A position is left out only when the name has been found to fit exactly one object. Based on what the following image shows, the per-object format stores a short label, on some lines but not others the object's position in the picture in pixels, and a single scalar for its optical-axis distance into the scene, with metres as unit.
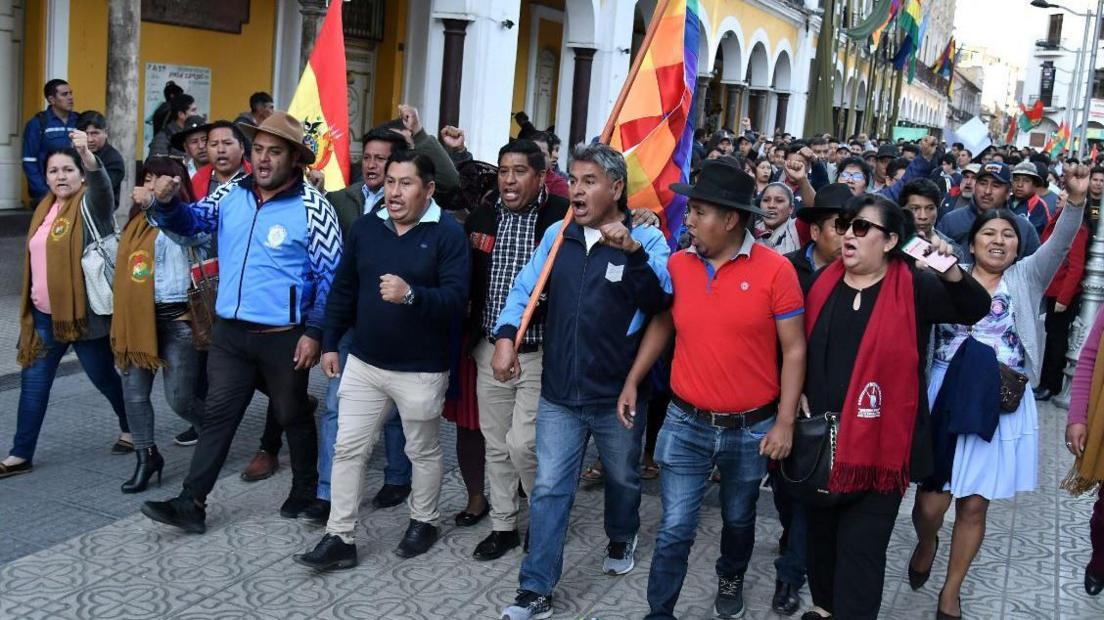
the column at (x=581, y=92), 20.61
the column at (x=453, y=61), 16.48
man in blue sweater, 4.86
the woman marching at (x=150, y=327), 5.61
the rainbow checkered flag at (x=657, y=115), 5.05
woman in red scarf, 4.00
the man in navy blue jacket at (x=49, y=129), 10.15
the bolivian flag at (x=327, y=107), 6.60
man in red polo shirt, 4.18
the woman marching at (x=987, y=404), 4.56
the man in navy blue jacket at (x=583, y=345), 4.48
